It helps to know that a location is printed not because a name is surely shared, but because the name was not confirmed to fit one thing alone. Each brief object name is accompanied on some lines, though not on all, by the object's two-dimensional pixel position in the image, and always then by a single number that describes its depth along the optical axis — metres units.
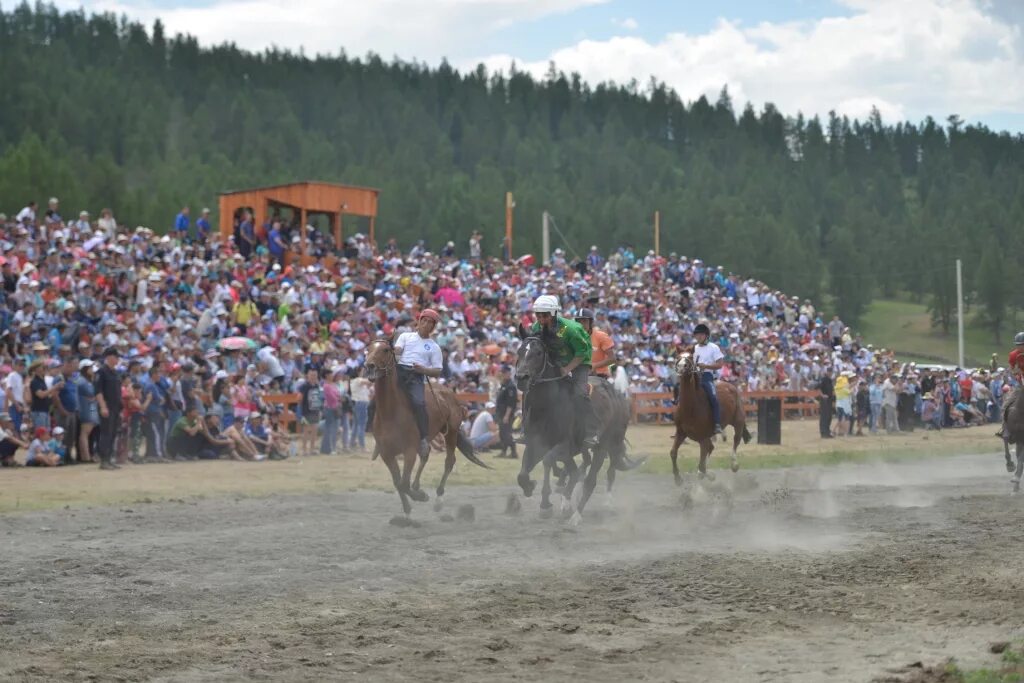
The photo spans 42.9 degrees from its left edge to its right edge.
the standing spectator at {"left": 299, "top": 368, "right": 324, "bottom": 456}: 26.25
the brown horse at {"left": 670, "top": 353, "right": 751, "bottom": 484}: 21.22
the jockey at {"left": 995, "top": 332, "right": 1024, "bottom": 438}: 20.38
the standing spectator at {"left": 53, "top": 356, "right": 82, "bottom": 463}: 22.30
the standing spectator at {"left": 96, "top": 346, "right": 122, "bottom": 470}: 22.14
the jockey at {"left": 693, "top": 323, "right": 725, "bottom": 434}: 21.36
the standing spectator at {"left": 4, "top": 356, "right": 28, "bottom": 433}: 22.12
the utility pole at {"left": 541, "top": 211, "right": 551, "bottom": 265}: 55.18
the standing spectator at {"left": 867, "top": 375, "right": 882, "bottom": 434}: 40.50
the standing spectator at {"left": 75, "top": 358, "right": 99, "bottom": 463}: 22.33
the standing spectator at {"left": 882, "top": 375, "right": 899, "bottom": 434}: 40.97
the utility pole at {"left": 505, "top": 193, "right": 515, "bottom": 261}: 50.80
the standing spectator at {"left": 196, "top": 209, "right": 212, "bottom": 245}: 34.94
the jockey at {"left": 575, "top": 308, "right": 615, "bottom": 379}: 17.89
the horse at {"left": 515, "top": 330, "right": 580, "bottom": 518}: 15.48
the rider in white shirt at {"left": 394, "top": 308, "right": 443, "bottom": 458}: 15.85
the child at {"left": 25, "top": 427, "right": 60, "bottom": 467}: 22.02
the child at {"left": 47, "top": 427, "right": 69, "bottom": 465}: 22.34
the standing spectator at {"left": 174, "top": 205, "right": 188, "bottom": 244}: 34.41
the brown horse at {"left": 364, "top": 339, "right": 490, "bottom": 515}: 15.26
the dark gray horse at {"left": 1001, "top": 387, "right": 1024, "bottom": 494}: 20.06
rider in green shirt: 15.51
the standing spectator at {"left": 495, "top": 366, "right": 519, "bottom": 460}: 26.20
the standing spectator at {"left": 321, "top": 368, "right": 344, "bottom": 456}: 26.73
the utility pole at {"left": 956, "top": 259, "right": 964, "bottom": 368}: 70.00
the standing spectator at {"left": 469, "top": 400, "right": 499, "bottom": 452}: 27.67
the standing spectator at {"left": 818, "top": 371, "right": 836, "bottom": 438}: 37.22
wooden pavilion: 39.66
